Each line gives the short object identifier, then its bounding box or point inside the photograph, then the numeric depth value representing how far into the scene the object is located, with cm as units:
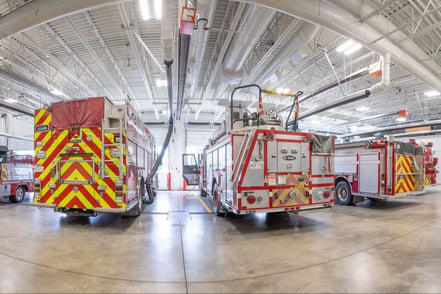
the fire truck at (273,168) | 495
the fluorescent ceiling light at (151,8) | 470
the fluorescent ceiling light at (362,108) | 1606
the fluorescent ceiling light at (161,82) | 1032
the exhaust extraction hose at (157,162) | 803
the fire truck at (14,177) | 884
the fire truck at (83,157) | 515
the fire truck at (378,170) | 764
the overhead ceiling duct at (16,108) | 952
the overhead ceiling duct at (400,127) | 1577
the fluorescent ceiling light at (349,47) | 706
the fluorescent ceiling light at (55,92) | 1003
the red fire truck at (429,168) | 1159
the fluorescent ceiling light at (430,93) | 1172
